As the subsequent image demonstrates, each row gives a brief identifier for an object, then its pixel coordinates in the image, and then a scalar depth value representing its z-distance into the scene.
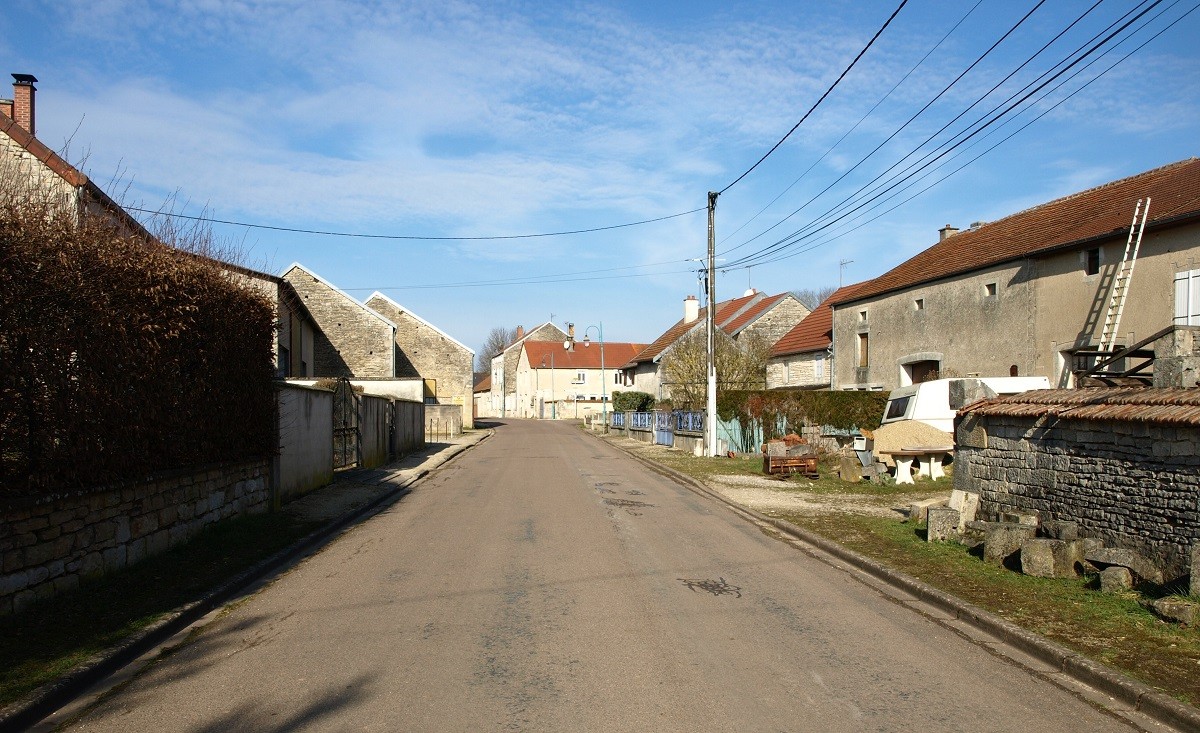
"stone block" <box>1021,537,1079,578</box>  8.19
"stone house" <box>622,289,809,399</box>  54.34
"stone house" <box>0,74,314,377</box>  7.68
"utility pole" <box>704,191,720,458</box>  26.27
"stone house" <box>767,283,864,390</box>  39.59
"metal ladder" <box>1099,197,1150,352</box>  20.33
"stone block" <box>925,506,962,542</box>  10.49
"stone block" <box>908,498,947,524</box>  12.04
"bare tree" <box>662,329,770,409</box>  37.28
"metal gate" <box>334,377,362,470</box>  19.70
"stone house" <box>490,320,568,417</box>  96.88
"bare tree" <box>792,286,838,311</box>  76.03
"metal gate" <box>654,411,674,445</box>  34.06
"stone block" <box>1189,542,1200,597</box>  6.79
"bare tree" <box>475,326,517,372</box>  128.35
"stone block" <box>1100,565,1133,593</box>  7.47
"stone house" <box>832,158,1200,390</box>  21.02
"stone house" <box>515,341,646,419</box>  87.06
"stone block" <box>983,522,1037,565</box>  8.96
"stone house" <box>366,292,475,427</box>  54.25
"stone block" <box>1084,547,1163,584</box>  7.62
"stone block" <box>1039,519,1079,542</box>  8.84
